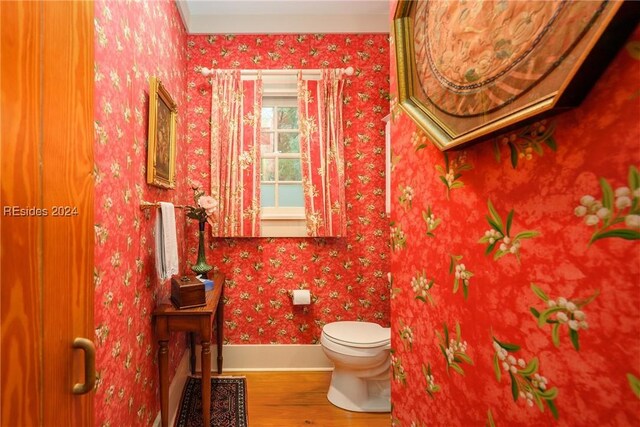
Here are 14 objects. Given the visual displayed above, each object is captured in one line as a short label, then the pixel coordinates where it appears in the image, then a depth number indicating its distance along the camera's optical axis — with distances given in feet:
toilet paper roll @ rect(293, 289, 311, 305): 7.70
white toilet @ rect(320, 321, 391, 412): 6.05
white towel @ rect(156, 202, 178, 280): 4.98
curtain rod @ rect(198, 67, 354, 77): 7.89
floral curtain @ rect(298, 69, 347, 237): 7.79
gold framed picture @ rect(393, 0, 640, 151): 1.09
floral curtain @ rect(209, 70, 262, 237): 7.71
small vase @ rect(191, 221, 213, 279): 6.57
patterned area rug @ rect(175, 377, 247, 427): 5.87
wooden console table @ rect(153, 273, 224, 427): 5.02
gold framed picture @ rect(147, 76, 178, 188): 5.02
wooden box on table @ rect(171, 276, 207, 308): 5.12
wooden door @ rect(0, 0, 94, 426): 1.68
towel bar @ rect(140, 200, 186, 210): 4.78
